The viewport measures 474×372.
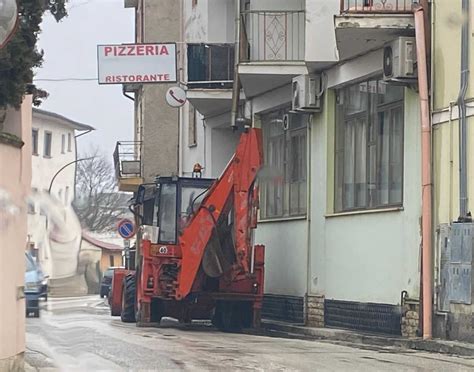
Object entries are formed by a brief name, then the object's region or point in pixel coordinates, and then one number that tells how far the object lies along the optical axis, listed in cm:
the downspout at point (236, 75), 2134
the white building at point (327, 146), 1650
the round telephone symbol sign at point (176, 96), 2466
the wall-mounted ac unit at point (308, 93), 1980
